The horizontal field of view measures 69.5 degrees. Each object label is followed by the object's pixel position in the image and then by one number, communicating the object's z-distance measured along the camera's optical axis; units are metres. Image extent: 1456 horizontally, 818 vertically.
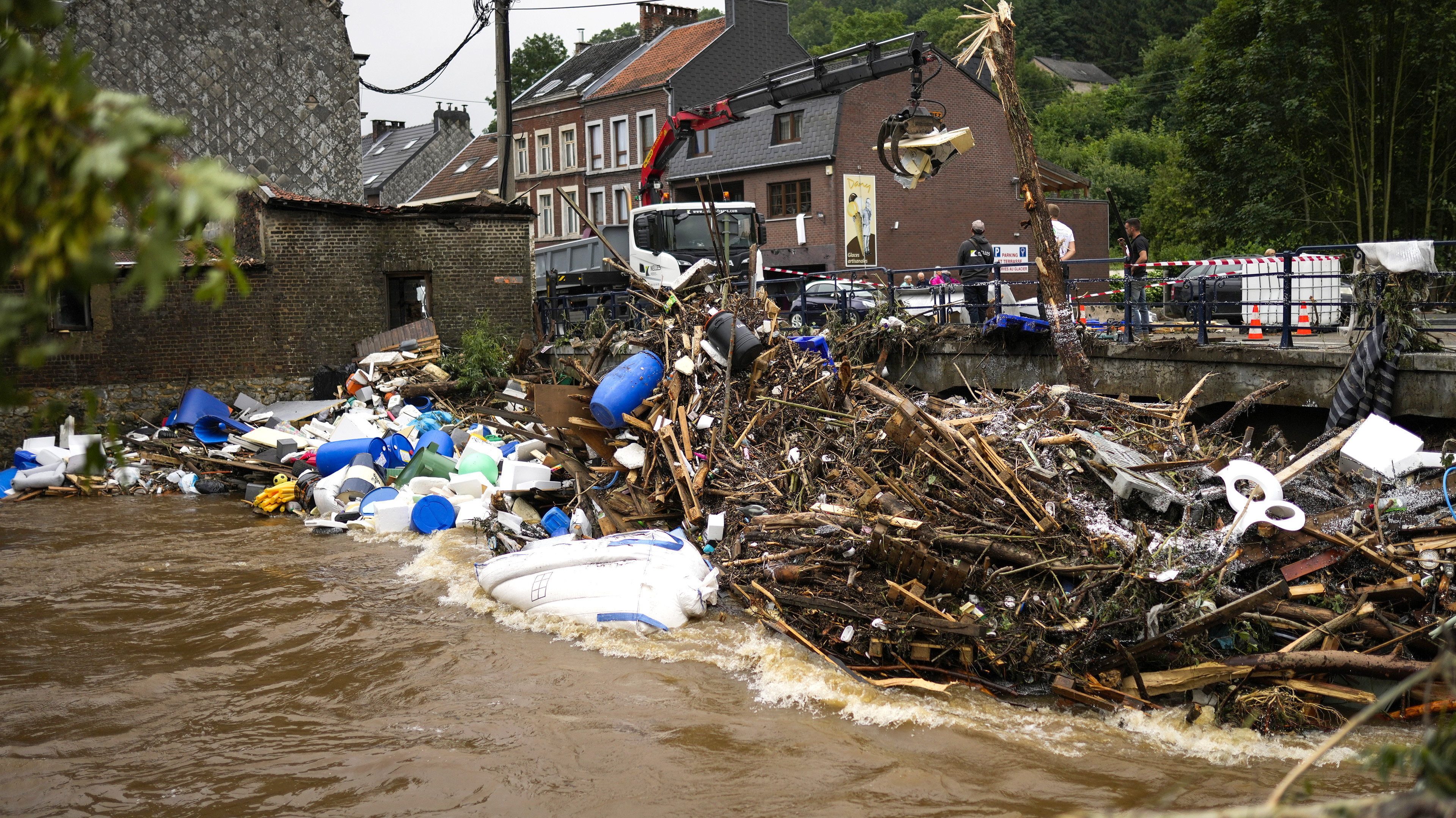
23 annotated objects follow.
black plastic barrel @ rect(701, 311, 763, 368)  10.73
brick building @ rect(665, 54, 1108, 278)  32.59
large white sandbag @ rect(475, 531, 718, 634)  8.20
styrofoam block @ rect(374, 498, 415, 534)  12.23
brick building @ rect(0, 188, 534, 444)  18.20
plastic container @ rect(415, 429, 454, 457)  14.16
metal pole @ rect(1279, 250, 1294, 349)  10.18
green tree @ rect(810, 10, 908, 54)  60.75
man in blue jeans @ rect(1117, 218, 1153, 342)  11.77
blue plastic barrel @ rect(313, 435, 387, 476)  14.24
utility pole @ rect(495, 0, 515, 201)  20.16
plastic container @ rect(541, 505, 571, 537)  10.52
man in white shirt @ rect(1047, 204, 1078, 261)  14.68
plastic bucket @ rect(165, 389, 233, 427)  17.61
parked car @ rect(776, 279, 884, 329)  15.71
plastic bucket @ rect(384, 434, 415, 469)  14.67
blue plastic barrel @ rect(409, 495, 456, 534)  11.99
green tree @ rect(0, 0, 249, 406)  1.98
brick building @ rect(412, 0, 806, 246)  39.75
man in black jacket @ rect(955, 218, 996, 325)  14.48
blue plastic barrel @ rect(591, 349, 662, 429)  10.73
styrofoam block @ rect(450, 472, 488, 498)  12.61
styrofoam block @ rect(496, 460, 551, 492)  11.61
